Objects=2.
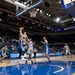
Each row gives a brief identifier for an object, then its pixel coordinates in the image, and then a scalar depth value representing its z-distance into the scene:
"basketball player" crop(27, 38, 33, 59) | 8.27
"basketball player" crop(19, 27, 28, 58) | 7.96
